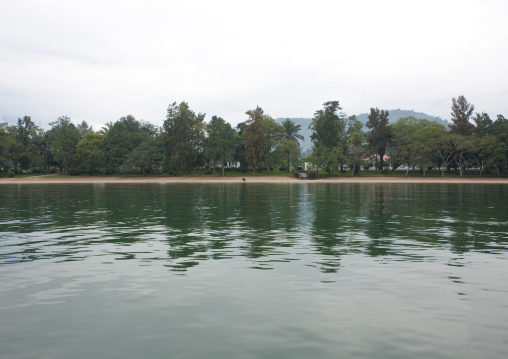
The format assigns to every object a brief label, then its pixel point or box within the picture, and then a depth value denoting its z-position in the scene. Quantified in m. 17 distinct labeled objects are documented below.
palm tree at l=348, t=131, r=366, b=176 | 106.50
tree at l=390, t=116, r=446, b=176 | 102.62
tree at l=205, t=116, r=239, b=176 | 110.78
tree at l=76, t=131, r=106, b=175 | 110.88
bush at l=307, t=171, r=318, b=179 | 98.69
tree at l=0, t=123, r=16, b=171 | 113.19
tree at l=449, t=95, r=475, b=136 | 112.54
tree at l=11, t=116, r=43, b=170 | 121.75
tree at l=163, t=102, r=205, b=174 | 108.81
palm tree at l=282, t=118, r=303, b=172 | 113.81
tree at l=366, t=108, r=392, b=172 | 117.56
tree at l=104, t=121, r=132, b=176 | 111.31
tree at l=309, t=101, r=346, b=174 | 104.69
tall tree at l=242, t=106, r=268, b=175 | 109.00
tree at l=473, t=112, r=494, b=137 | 112.38
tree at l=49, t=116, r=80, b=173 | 120.55
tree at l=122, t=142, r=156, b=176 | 106.69
